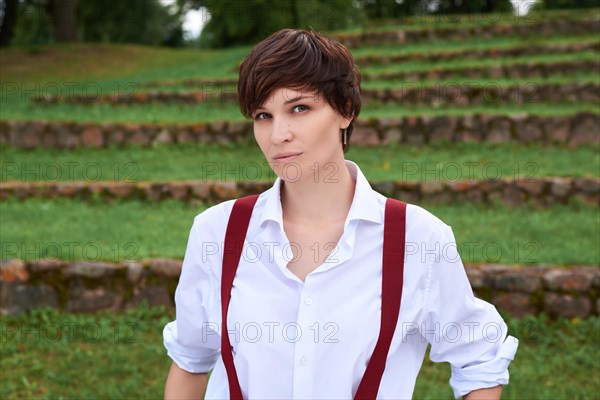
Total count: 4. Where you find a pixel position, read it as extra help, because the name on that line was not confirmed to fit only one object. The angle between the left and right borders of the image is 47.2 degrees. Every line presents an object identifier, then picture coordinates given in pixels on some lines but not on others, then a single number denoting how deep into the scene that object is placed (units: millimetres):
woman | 1576
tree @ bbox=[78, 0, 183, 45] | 25109
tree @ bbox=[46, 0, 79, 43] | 20047
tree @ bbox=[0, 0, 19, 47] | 21047
